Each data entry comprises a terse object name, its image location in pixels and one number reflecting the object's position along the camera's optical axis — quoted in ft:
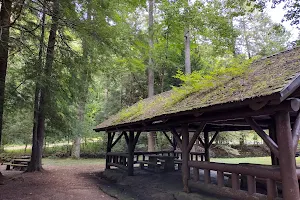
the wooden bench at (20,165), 36.45
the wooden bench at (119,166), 31.53
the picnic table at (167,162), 31.42
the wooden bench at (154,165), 30.82
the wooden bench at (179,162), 32.60
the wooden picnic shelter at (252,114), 12.26
